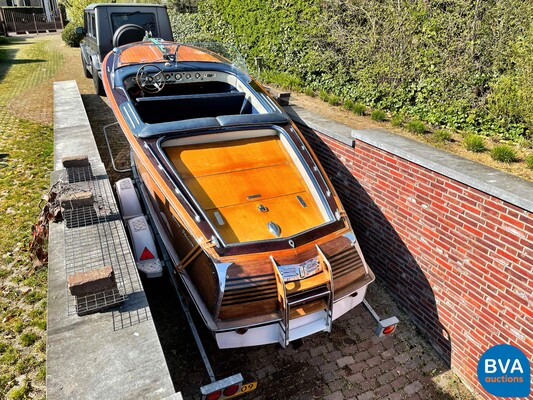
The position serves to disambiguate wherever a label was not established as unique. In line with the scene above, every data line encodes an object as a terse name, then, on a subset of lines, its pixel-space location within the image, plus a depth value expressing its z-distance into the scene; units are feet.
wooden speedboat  11.21
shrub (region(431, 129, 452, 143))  16.85
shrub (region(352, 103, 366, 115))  21.18
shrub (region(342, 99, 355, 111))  21.88
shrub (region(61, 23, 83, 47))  62.85
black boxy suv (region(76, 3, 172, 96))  28.87
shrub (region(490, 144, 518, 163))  14.43
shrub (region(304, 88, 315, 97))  25.14
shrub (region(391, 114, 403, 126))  19.02
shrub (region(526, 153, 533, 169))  13.73
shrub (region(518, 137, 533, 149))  15.29
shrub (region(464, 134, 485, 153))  15.48
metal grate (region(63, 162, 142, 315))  10.28
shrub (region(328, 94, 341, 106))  23.07
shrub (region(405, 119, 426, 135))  17.69
